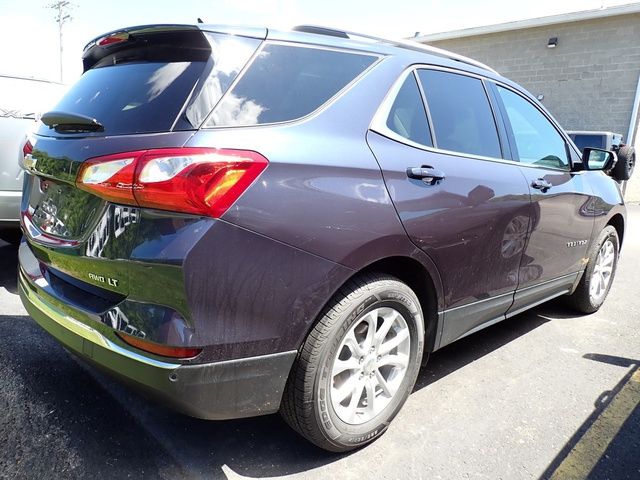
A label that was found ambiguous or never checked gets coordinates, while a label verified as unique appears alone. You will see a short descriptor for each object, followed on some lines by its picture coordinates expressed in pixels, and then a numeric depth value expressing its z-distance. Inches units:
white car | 155.9
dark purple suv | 67.0
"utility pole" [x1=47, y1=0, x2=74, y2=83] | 1900.8
